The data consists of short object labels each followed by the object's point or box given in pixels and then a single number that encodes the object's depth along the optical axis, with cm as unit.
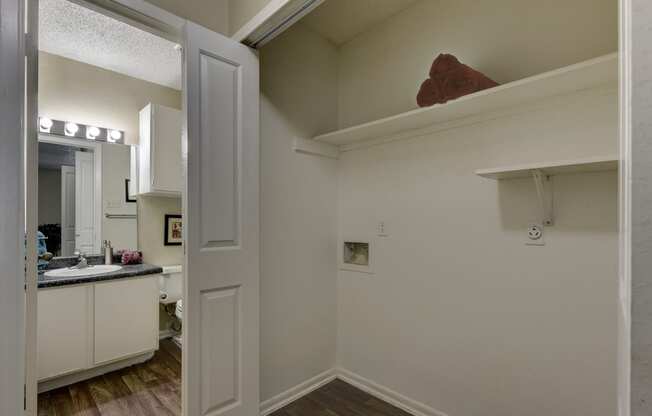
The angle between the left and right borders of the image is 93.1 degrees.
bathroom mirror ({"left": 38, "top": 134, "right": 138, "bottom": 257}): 280
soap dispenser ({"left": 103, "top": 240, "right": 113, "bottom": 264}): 294
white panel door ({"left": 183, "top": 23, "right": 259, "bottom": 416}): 157
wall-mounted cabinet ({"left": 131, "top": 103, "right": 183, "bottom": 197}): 295
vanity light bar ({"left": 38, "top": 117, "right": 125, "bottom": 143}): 274
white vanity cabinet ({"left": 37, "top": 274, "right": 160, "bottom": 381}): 226
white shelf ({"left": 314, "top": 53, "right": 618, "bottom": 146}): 129
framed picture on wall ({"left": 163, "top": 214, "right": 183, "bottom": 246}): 336
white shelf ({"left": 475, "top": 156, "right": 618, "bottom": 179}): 125
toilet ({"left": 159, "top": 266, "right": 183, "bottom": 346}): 311
